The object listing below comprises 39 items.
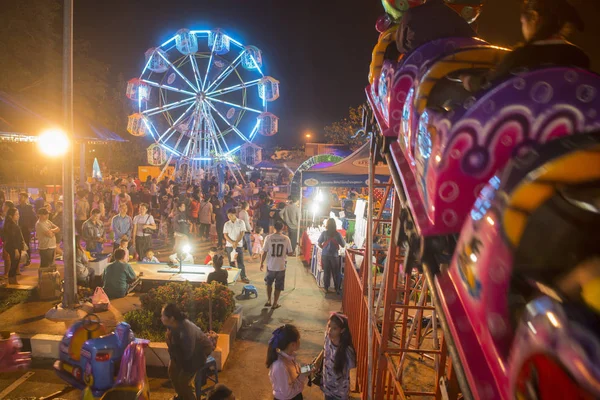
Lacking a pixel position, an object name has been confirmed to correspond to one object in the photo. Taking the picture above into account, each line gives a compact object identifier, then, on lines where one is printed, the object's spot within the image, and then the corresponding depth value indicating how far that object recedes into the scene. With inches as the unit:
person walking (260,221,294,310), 293.6
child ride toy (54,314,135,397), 150.0
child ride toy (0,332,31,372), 147.7
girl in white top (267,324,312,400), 132.5
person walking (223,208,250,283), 355.3
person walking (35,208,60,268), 303.6
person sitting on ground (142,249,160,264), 352.7
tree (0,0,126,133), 765.9
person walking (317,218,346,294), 335.3
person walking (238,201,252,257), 399.8
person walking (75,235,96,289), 282.5
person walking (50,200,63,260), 372.2
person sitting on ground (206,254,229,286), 281.0
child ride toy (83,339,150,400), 149.4
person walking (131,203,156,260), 382.9
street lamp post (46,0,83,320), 235.8
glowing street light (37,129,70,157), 238.7
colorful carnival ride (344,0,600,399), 35.5
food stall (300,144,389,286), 413.1
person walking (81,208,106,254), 342.3
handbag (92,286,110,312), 261.4
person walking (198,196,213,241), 487.5
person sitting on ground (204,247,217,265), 367.3
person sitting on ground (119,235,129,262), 333.7
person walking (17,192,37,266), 372.5
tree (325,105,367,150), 1208.8
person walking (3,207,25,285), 303.7
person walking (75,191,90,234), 417.4
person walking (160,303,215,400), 157.5
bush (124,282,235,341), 227.0
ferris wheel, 659.4
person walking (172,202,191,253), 426.0
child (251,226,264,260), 432.8
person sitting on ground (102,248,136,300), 275.9
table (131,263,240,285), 301.6
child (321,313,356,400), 143.9
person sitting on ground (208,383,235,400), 117.3
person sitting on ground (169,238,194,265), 337.4
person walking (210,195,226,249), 476.9
